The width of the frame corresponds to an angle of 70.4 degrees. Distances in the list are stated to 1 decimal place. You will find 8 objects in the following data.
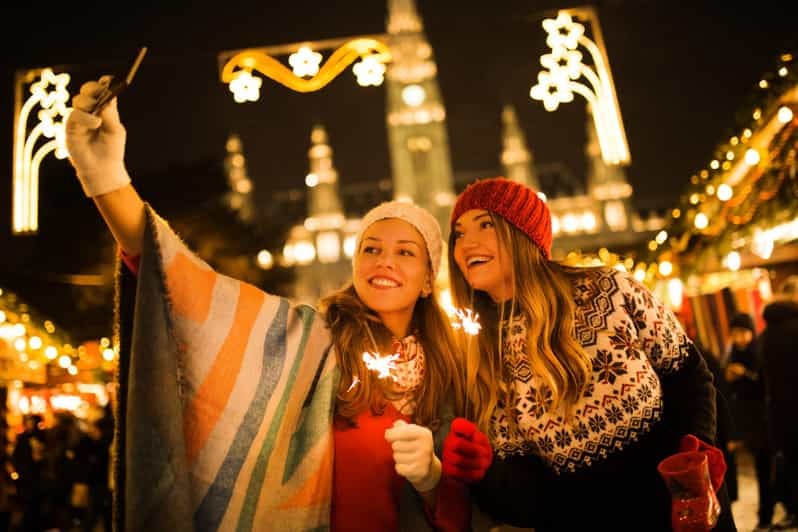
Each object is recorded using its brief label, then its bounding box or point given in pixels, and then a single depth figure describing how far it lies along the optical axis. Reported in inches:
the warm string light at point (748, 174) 222.8
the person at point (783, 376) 181.2
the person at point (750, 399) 220.8
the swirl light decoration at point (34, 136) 127.0
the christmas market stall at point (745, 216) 227.0
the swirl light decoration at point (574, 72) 142.8
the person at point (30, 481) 298.5
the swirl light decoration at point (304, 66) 136.2
